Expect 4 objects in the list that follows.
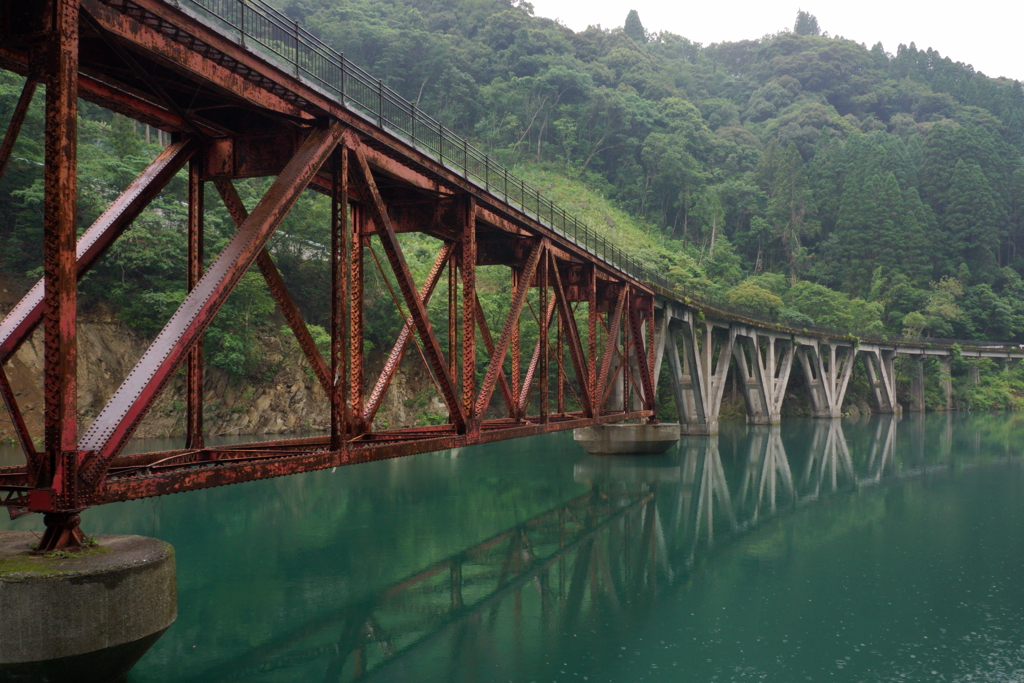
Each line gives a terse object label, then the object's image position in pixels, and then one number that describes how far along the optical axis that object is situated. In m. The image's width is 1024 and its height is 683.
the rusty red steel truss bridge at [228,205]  7.09
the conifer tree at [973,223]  94.75
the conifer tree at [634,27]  157.96
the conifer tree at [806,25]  195.50
